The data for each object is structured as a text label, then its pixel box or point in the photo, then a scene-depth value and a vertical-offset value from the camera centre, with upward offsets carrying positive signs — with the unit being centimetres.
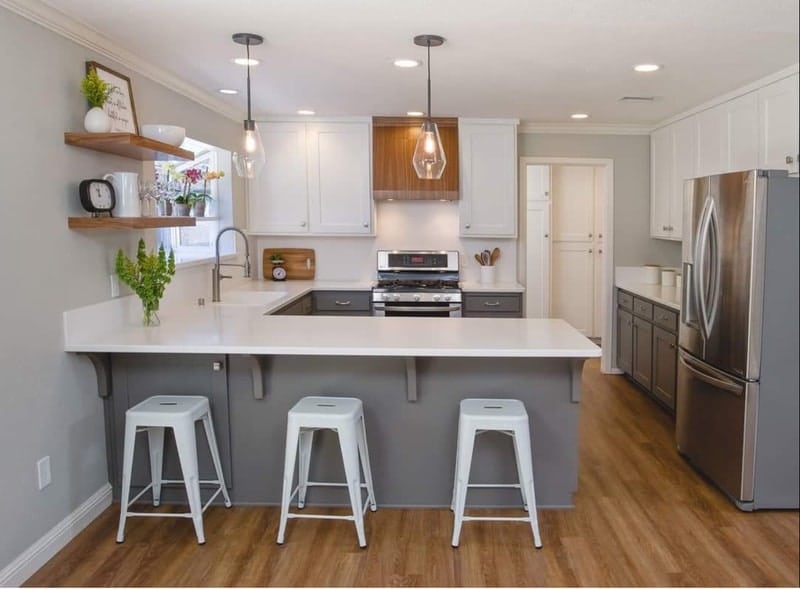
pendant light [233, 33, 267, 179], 273 +35
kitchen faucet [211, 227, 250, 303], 400 -28
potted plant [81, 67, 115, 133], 262 +57
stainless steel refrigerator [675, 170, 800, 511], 259 -45
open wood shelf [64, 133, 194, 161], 260 +38
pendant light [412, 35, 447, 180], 282 +36
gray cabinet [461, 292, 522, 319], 486 -54
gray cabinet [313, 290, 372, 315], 493 -52
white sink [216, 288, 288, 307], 441 -42
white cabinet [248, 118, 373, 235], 496 +41
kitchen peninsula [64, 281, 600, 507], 288 -74
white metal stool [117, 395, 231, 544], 257 -79
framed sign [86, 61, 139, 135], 286 +61
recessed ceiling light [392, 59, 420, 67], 319 +84
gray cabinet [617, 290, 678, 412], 419 -81
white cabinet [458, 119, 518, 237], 496 +44
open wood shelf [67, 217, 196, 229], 262 +6
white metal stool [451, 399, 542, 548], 254 -83
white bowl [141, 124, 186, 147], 295 +47
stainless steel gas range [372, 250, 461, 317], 484 -41
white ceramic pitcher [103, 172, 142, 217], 278 +19
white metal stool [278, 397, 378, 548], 254 -79
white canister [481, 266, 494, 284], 521 -33
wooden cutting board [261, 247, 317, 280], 530 -22
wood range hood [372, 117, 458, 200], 493 +55
